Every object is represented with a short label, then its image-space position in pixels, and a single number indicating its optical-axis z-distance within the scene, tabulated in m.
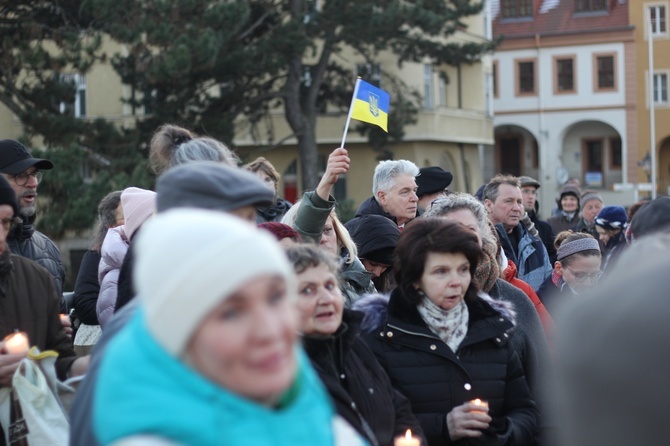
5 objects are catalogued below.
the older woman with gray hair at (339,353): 6.38
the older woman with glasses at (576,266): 12.60
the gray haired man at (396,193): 12.20
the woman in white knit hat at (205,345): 3.26
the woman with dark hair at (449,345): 7.61
